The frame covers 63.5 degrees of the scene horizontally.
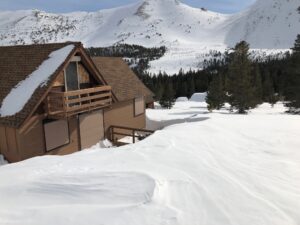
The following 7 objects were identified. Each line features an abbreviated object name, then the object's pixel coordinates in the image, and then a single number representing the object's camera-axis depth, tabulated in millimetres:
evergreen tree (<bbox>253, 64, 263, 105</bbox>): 39663
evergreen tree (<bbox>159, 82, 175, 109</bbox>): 42094
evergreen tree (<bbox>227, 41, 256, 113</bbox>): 26996
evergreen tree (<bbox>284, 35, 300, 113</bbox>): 24561
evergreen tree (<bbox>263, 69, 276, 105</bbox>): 45026
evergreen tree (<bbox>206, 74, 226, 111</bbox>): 33890
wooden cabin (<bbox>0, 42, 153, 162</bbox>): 11075
